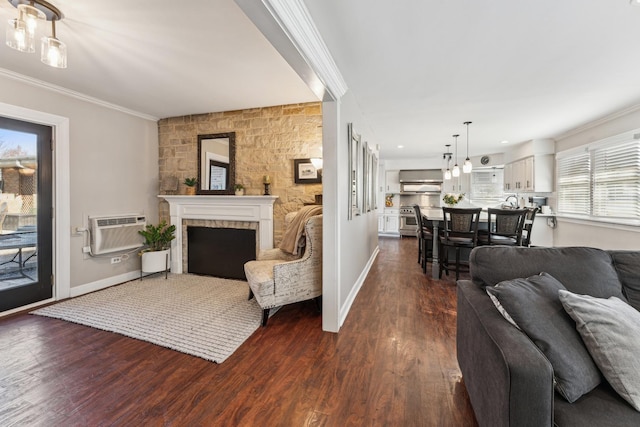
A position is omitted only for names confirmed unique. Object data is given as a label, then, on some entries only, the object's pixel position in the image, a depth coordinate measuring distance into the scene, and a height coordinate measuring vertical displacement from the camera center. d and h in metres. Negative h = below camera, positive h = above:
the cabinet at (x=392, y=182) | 8.48 +0.80
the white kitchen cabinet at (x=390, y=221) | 8.47 -0.43
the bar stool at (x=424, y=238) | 4.47 -0.53
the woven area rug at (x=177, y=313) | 2.31 -1.12
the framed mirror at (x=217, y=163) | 4.01 +0.66
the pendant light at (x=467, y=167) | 4.71 +0.71
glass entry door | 2.83 -0.07
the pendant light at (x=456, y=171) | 5.39 +0.73
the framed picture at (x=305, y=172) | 3.57 +0.46
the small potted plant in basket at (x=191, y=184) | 4.10 +0.35
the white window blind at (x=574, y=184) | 4.52 +0.42
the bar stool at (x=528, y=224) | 3.79 -0.24
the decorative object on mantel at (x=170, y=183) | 4.22 +0.37
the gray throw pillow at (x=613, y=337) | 0.99 -0.51
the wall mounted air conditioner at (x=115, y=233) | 3.56 -0.36
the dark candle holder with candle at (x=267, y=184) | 3.74 +0.32
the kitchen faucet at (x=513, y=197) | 6.22 +0.21
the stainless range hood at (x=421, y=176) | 8.05 +0.95
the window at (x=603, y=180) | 3.61 +0.43
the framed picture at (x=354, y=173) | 2.92 +0.41
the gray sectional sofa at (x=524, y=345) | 0.93 -0.55
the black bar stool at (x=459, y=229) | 3.69 -0.31
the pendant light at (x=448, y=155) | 5.99 +1.30
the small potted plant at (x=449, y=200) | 5.58 +0.15
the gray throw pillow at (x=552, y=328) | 1.02 -0.50
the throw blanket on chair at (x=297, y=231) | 2.93 -0.26
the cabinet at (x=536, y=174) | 5.42 +0.69
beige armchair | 2.58 -0.69
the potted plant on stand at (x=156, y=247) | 3.92 -0.61
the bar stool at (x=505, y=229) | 3.60 -0.29
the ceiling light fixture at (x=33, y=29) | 1.77 +1.19
